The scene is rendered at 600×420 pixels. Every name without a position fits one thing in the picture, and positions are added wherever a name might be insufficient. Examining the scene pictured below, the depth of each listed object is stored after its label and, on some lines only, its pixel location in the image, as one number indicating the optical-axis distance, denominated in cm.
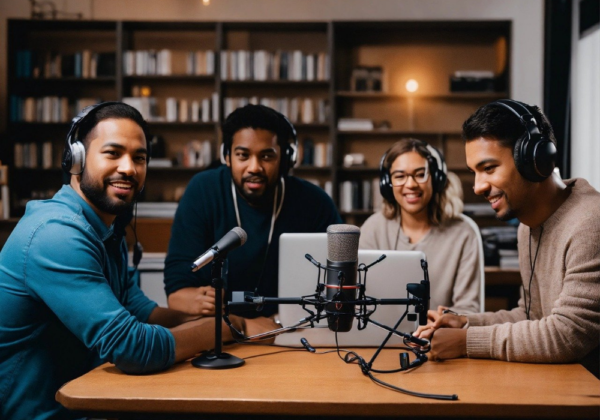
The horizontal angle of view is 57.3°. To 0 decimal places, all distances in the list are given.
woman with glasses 205
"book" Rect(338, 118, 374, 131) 466
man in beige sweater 131
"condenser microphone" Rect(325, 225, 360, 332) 123
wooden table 108
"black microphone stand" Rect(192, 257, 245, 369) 131
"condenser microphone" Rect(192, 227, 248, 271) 126
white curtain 397
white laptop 145
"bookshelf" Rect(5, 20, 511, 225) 465
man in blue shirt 121
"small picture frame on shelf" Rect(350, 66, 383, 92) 473
